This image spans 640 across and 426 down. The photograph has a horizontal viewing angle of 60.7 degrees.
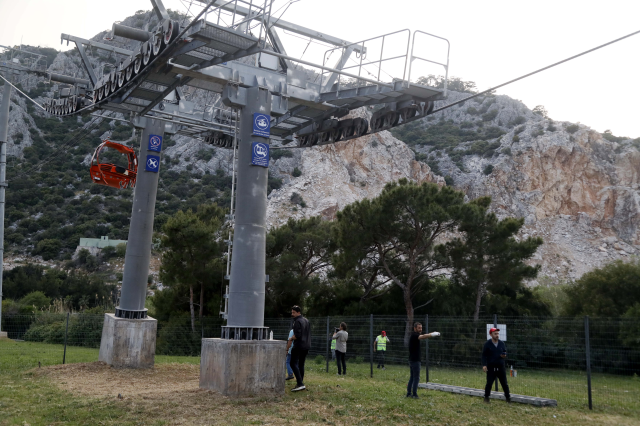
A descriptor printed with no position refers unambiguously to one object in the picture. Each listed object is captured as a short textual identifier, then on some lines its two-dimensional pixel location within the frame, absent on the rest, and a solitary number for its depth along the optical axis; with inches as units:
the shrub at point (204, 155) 3119.6
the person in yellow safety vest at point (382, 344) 732.0
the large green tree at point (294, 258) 1132.5
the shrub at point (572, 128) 2945.4
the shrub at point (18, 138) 2923.2
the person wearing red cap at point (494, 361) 417.4
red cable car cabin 627.8
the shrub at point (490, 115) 3718.8
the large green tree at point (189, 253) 1082.7
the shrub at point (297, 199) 2728.8
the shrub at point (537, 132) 2962.6
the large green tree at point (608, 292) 1029.2
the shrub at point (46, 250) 2303.2
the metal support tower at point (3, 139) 942.7
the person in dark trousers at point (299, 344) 434.6
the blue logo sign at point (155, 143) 668.7
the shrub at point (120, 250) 2215.8
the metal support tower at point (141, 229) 650.2
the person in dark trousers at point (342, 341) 623.9
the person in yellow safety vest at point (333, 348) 752.7
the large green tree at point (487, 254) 1051.9
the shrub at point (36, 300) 1509.1
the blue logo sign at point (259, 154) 466.3
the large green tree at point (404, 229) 1035.9
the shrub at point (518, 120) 3543.3
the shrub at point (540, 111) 3705.7
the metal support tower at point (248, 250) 442.6
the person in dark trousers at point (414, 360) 438.0
